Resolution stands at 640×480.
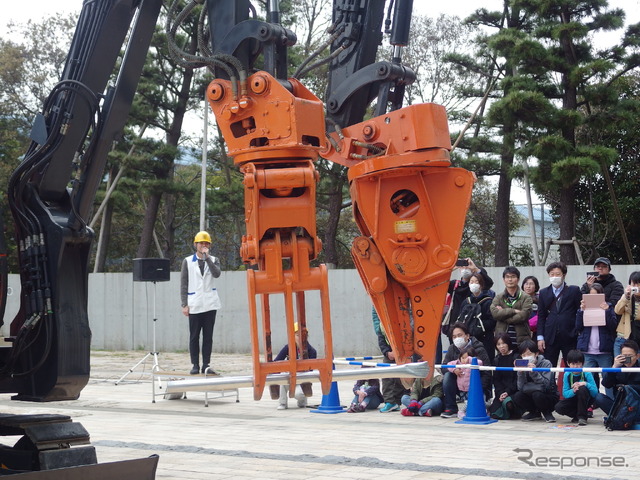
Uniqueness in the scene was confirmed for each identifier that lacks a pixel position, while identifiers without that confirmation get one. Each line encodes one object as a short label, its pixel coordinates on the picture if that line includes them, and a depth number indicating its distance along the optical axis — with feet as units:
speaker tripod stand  46.76
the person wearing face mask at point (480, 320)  41.06
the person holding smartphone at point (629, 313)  38.01
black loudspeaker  53.26
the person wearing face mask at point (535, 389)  37.29
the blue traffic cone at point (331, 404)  41.09
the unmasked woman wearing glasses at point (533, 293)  41.91
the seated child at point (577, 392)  36.36
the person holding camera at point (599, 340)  38.50
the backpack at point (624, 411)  34.63
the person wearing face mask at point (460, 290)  42.65
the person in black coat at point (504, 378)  38.27
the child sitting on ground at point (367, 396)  41.46
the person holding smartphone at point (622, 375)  36.14
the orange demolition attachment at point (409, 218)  21.61
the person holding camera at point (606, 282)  39.97
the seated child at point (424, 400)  39.40
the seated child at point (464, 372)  39.27
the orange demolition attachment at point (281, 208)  19.27
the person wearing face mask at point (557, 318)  40.27
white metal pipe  18.35
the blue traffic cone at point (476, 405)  37.22
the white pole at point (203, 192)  89.40
